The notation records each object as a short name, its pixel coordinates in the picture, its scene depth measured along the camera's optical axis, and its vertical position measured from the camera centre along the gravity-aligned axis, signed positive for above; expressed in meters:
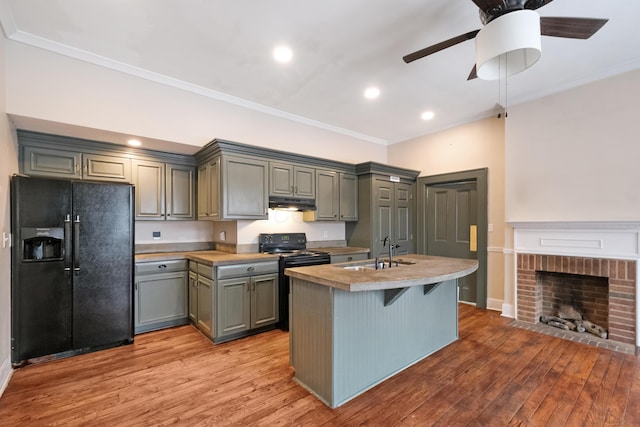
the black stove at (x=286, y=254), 3.62 -0.53
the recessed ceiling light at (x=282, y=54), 2.78 +1.55
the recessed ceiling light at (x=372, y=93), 3.62 +1.52
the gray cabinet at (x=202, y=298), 3.19 -0.96
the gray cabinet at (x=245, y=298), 3.19 -0.96
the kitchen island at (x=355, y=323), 2.05 -0.85
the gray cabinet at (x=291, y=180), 3.91 +0.47
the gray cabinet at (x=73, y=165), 3.00 +0.54
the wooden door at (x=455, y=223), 4.63 -0.16
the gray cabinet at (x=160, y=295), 3.38 -0.96
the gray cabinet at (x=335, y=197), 4.45 +0.27
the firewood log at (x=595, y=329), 3.29 -1.32
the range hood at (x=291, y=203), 3.94 +0.15
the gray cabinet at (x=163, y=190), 3.64 +0.31
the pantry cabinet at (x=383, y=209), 4.75 +0.08
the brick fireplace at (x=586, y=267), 3.12 -0.62
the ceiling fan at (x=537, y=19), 1.82 +1.26
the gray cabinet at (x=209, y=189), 3.50 +0.31
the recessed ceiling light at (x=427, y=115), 4.38 +1.49
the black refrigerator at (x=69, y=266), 2.67 -0.51
